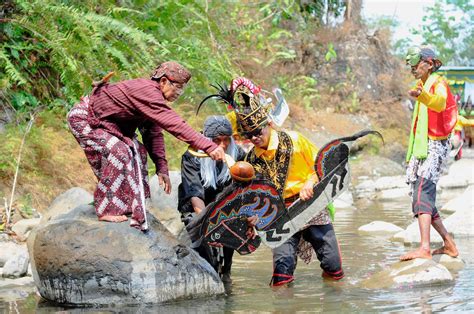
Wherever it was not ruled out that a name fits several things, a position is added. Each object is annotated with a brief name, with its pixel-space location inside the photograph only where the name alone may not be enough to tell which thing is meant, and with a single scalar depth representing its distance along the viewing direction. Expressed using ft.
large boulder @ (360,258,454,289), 20.03
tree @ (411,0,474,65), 170.09
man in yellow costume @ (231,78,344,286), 19.93
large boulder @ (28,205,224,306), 18.44
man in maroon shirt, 18.47
